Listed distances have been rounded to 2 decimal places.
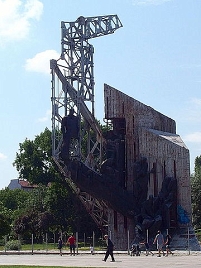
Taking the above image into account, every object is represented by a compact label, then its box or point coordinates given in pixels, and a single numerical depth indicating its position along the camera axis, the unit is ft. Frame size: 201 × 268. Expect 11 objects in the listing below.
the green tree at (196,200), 229.86
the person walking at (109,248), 105.70
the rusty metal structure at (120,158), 157.58
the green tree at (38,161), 253.03
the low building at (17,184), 530.76
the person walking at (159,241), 119.16
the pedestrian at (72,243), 139.85
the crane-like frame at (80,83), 166.30
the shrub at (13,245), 179.96
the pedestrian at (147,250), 129.31
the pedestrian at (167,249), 121.39
